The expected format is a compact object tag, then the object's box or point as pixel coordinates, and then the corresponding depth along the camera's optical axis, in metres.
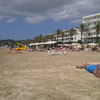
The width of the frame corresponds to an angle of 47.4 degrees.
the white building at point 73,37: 52.39
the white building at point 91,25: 44.56
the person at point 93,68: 5.55
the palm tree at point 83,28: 43.27
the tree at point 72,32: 49.44
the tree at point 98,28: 37.40
